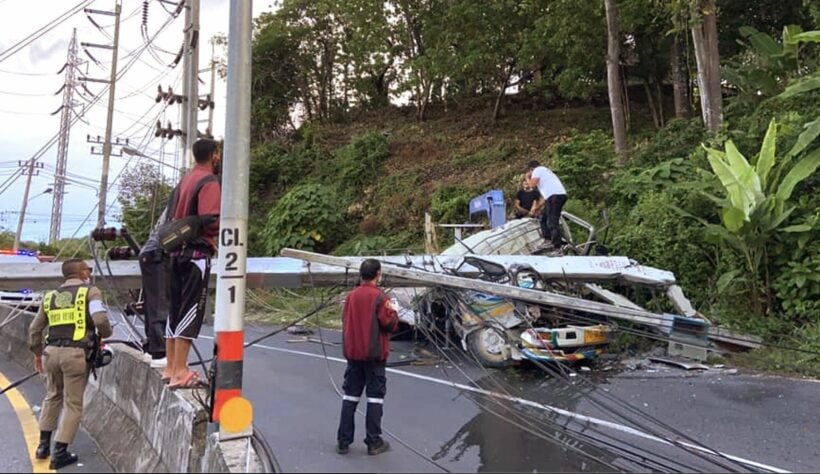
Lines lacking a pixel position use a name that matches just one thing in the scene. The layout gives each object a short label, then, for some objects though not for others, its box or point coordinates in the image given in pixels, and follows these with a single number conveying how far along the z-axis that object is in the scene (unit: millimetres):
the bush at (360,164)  24922
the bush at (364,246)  18955
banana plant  9312
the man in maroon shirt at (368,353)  4988
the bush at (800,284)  9039
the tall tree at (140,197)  27109
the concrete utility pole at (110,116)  27005
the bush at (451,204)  19172
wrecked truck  7777
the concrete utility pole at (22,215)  42188
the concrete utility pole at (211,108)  23805
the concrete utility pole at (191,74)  14320
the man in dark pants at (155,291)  5406
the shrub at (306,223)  21062
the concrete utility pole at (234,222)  4109
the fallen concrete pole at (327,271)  6523
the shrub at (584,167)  15445
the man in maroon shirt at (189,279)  4996
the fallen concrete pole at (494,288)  7000
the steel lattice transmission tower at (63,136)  39719
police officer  5070
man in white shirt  9781
